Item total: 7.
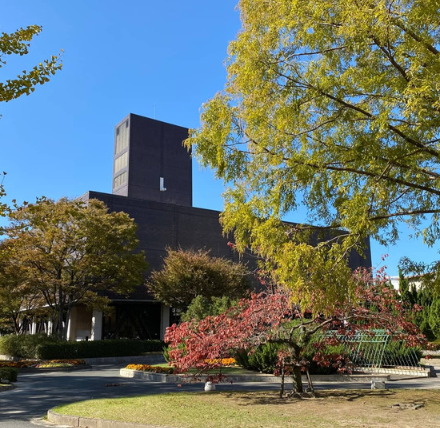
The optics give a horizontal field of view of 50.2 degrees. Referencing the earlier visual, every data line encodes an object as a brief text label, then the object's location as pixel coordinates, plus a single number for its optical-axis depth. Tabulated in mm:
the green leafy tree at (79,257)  27016
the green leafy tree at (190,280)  32000
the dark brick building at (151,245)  37594
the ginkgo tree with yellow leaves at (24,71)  10344
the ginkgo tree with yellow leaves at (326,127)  7543
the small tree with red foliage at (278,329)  10844
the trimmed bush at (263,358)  16078
